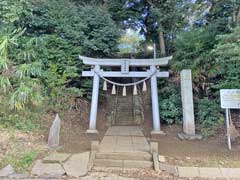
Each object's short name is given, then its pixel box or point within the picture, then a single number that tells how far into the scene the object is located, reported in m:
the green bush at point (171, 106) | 5.65
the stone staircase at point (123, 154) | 3.50
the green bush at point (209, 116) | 5.10
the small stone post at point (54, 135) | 4.04
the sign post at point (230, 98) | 4.26
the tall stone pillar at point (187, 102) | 5.04
